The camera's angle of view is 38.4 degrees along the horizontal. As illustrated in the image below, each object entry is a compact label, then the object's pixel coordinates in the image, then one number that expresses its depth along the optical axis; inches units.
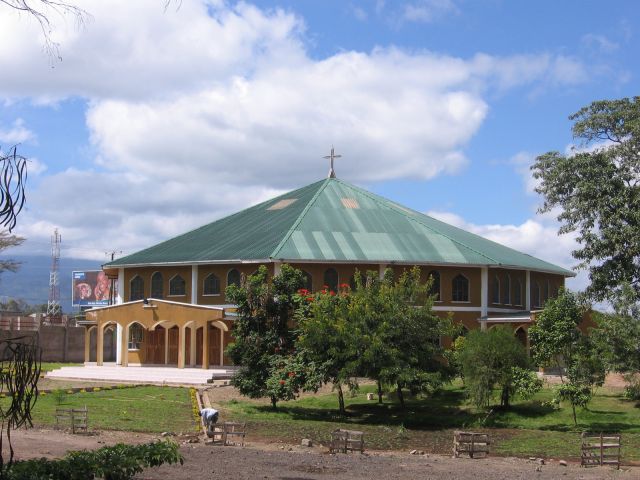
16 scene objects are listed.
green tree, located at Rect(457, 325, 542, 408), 1144.2
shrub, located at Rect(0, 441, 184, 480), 484.7
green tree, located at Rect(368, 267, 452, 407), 1128.8
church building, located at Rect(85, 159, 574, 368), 1647.4
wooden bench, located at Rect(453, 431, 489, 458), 897.5
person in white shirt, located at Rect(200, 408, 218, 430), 929.5
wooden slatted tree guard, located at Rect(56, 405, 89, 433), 917.7
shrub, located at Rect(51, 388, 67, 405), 1144.4
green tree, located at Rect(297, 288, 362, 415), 1138.0
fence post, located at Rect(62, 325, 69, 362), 2143.2
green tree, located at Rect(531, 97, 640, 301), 1240.2
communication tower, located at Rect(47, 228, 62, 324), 3970.5
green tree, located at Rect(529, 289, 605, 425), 1104.8
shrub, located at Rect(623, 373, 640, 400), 1111.0
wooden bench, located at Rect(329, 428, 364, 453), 885.8
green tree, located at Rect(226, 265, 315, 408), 1210.6
